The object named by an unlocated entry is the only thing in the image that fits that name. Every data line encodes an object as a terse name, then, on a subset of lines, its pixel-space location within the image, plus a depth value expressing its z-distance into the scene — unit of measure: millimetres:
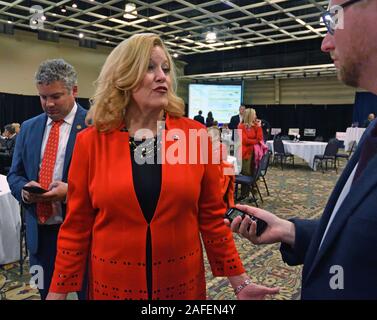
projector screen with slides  13898
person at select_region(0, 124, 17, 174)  5016
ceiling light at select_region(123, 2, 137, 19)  7762
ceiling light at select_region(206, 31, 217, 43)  9509
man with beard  626
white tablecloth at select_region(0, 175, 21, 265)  2855
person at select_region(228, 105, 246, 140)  8984
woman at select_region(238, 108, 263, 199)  5703
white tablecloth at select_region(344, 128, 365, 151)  11027
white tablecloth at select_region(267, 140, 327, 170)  9180
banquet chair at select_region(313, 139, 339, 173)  8606
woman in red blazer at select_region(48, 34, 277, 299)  1149
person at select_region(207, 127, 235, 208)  3396
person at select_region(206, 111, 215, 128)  9150
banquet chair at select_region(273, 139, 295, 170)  9242
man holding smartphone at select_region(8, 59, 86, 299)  1598
